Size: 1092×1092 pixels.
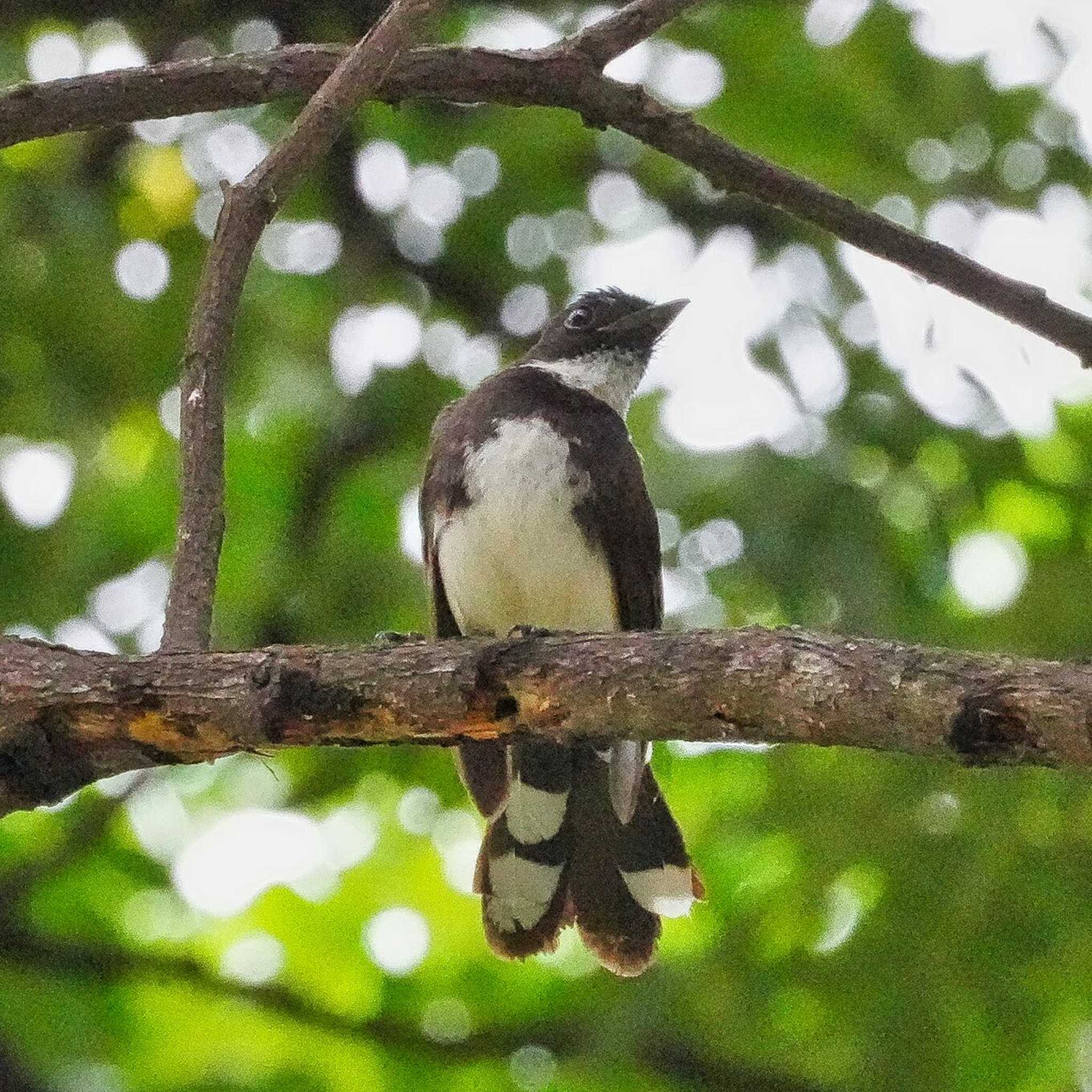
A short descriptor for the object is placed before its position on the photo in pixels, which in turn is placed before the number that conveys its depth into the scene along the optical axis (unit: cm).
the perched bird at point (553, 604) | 1068
